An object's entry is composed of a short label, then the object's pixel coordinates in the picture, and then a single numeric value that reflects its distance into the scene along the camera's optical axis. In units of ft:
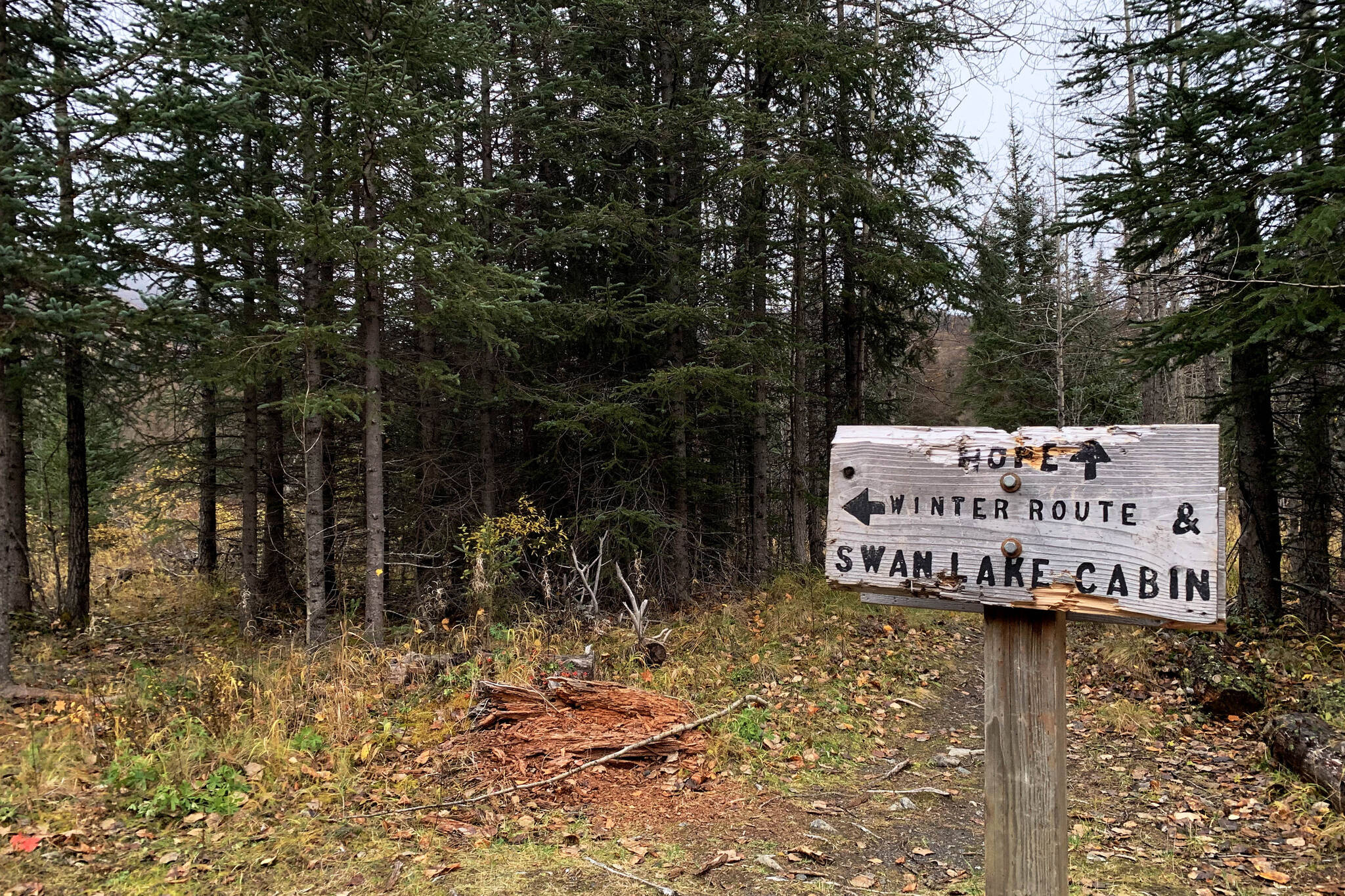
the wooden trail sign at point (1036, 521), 6.89
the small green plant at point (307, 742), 17.47
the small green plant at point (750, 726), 19.80
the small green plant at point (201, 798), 15.05
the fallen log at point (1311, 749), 15.44
